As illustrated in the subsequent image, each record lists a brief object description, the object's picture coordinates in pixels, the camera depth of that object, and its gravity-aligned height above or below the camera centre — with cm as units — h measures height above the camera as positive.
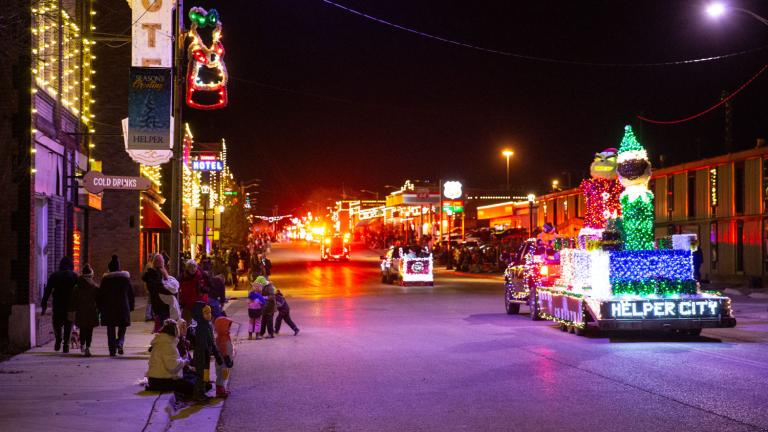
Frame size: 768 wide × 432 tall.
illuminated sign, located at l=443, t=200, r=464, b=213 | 9369 +369
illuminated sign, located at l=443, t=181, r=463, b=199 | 9475 +558
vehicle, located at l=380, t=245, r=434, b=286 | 3975 -125
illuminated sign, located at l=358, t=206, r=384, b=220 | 14662 +481
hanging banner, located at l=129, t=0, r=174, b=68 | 2294 +590
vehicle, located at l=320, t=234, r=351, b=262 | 7544 -89
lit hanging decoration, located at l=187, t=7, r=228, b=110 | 1842 +420
